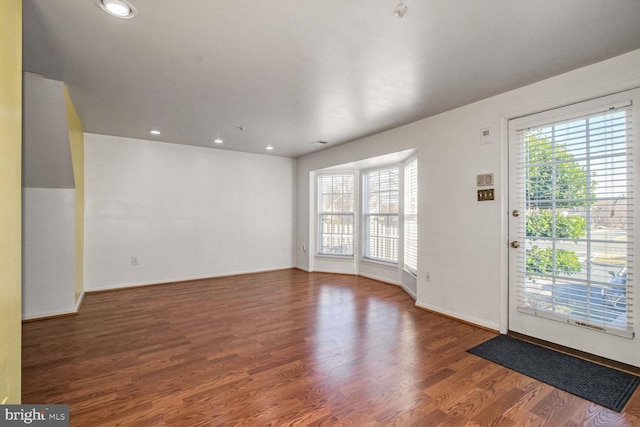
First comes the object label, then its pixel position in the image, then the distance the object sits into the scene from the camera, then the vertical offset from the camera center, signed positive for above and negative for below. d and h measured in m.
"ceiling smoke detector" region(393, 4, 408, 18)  1.75 +1.23
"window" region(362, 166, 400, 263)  5.34 +0.02
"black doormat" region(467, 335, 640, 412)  2.04 -1.24
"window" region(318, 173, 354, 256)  6.11 +0.02
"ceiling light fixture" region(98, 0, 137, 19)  1.76 +1.27
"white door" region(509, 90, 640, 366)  2.36 -0.11
